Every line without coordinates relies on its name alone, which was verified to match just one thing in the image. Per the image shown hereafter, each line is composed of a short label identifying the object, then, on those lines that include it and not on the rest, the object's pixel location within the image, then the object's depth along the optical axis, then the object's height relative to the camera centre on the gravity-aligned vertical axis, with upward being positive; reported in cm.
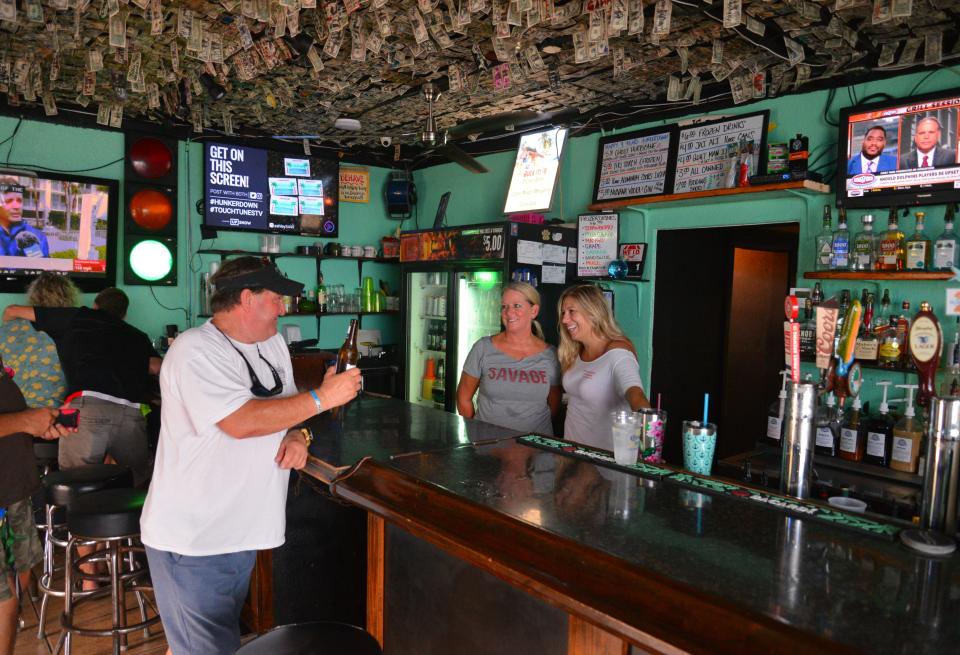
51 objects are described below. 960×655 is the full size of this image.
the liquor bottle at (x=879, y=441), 316 -66
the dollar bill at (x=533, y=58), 367 +130
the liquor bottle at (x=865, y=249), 339 +28
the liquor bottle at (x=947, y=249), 311 +27
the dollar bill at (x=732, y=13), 283 +122
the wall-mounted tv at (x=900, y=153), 318 +77
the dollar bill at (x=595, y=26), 320 +129
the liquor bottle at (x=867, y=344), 329 -20
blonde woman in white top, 294 -34
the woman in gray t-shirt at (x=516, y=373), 330 -43
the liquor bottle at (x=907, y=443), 307 -65
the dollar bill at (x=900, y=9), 271 +122
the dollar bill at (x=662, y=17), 302 +128
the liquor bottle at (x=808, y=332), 344 -17
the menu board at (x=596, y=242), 481 +36
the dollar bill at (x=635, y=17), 304 +129
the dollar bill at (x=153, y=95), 455 +125
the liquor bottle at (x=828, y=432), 330 -65
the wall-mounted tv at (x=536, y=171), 515 +95
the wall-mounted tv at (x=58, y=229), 498 +31
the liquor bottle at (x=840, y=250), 349 +27
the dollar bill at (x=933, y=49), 316 +124
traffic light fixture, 549 +51
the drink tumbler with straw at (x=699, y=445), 199 -46
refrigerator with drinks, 480 +3
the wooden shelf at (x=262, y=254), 582 +22
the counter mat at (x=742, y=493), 157 -53
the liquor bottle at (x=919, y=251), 320 +26
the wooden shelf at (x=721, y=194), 355 +61
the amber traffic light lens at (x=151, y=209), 551 +53
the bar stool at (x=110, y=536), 266 -107
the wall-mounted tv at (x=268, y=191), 587 +81
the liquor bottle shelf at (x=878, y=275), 310 +14
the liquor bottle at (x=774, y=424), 341 -66
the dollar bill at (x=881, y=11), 276 +123
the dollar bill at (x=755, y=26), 315 +130
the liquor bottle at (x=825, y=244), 355 +31
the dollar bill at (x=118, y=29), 330 +121
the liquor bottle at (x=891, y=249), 328 +28
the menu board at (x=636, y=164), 444 +91
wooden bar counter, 115 -56
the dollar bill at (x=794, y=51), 336 +128
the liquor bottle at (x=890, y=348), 323 -22
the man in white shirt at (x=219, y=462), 203 -60
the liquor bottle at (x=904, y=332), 319 -14
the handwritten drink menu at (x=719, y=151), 396 +91
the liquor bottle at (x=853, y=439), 324 -67
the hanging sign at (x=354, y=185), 666 +98
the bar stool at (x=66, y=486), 307 -103
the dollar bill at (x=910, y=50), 325 +127
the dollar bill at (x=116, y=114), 493 +117
